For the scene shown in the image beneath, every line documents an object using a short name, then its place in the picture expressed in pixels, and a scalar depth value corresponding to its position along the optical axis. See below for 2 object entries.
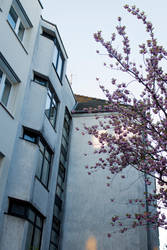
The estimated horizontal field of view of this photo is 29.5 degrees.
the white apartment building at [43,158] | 11.40
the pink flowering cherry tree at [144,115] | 10.02
